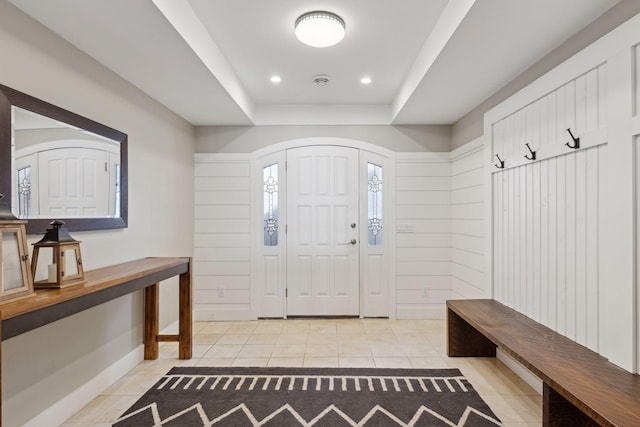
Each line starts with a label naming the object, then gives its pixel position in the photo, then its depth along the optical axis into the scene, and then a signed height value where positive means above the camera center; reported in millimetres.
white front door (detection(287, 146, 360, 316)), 4426 -311
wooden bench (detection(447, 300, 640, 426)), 1477 -776
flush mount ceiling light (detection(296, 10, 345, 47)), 2438 +1256
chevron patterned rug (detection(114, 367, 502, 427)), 2209 -1257
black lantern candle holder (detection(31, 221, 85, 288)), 1859 -252
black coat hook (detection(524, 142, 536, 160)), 2580 +414
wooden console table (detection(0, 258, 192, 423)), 1479 -444
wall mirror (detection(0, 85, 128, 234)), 1858 +276
